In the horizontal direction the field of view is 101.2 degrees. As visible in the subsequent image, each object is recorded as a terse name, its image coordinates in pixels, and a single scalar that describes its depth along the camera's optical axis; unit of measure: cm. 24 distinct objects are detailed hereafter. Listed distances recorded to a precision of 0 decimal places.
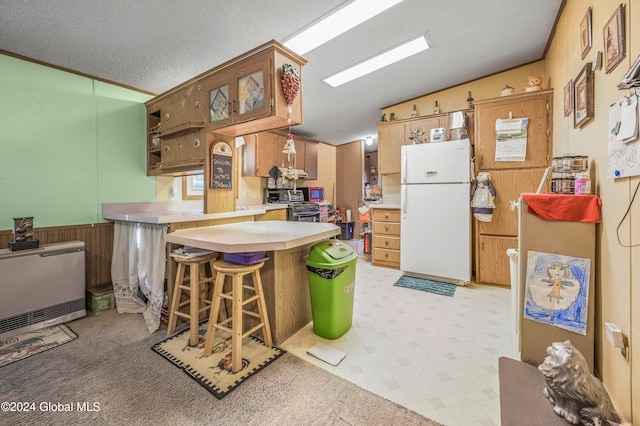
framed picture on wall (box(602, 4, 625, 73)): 124
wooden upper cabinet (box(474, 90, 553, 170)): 288
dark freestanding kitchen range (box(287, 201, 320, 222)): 473
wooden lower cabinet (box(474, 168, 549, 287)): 302
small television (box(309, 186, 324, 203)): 558
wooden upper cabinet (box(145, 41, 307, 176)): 204
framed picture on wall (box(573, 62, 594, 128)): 164
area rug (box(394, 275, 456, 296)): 305
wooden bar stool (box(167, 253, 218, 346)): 196
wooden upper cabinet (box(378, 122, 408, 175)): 407
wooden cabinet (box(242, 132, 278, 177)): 431
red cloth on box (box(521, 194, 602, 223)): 146
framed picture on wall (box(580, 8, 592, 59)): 168
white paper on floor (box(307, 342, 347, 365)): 178
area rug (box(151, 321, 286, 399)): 158
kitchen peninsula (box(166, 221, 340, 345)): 159
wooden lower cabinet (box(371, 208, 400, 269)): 393
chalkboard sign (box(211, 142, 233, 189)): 259
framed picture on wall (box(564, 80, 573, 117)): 208
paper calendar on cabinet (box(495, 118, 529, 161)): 298
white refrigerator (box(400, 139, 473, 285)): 317
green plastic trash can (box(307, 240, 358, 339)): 193
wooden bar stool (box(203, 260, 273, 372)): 168
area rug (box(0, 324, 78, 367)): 188
